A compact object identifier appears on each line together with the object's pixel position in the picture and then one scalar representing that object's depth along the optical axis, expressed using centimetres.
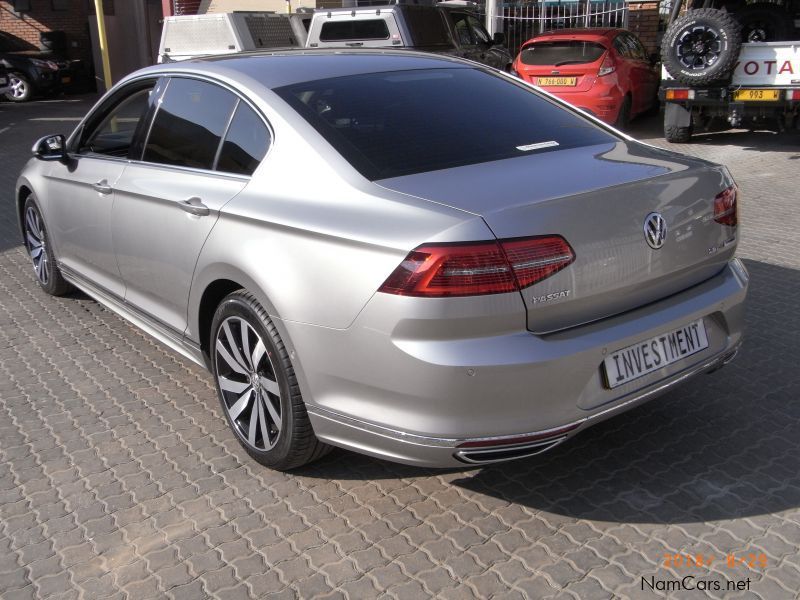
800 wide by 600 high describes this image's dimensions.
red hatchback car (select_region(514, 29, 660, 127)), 1277
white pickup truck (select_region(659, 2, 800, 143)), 1070
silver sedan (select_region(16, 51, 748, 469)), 285
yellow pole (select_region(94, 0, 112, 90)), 1692
